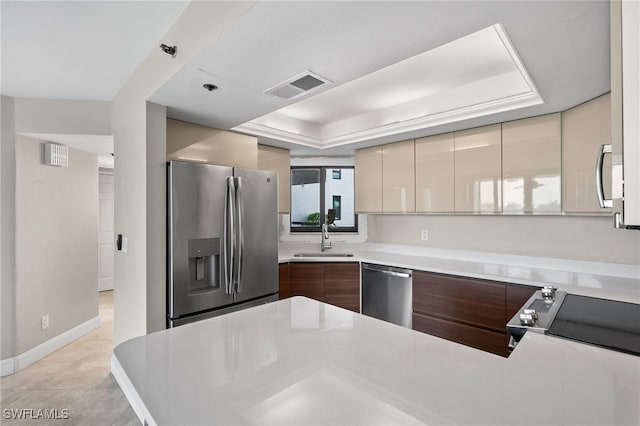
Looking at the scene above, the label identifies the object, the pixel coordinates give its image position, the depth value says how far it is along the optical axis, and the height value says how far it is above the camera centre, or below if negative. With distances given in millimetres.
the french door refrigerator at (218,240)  2221 -208
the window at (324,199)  4145 +160
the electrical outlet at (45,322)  3031 -1017
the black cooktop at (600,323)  1105 -451
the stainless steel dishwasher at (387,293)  3008 -787
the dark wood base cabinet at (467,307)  2361 -763
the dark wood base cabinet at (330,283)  3340 -732
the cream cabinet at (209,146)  2539 +570
